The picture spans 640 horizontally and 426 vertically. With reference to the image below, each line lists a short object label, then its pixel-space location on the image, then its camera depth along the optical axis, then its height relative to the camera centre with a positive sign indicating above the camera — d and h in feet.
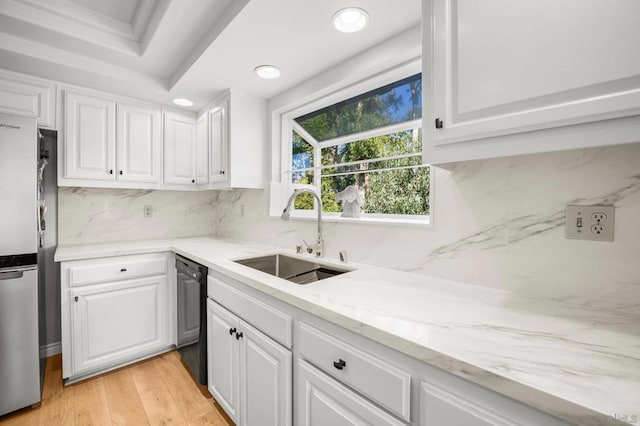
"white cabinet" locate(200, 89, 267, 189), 7.26 +1.88
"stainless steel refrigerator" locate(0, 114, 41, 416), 5.13 -0.97
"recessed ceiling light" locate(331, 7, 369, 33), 4.25 +2.99
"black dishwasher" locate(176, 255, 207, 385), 5.89 -2.37
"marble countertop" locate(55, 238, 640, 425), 1.73 -1.09
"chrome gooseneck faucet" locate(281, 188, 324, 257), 5.79 -0.24
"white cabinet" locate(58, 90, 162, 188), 6.84 +1.76
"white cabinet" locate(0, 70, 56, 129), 6.07 +2.55
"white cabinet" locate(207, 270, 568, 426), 2.16 -1.73
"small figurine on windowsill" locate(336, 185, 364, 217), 6.00 +0.21
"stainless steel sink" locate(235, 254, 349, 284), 5.71 -1.25
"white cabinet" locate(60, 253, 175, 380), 6.24 -2.42
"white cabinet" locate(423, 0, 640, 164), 2.18 +1.21
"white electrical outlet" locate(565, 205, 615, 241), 3.00 -0.13
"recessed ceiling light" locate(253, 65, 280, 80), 5.98 +3.04
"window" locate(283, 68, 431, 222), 5.19 +1.28
